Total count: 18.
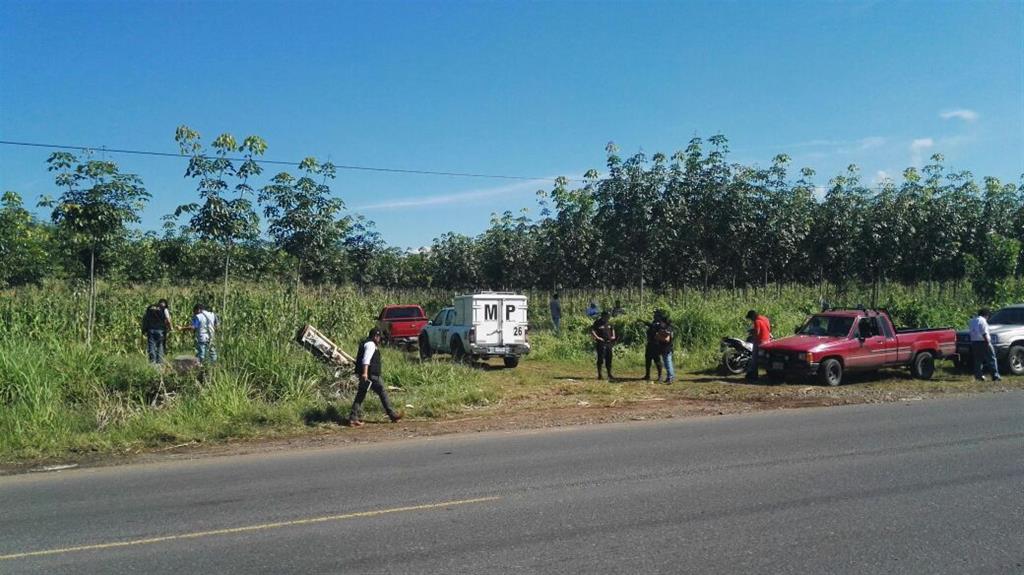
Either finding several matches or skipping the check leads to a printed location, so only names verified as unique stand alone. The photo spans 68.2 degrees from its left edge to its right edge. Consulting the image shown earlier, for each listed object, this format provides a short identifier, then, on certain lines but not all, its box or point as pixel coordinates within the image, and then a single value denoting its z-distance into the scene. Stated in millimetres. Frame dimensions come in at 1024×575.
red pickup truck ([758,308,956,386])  17062
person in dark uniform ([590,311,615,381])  18203
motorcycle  19062
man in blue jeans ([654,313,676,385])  17562
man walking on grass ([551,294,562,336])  27895
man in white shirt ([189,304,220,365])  16848
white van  20625
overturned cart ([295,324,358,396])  14859
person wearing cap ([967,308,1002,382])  17859
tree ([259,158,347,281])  21875
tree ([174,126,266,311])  19125
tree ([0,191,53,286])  27859
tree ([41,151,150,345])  18125
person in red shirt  17953
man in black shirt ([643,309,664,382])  17641
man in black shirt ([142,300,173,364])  18109
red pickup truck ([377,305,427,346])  26312
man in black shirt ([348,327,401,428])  12438
